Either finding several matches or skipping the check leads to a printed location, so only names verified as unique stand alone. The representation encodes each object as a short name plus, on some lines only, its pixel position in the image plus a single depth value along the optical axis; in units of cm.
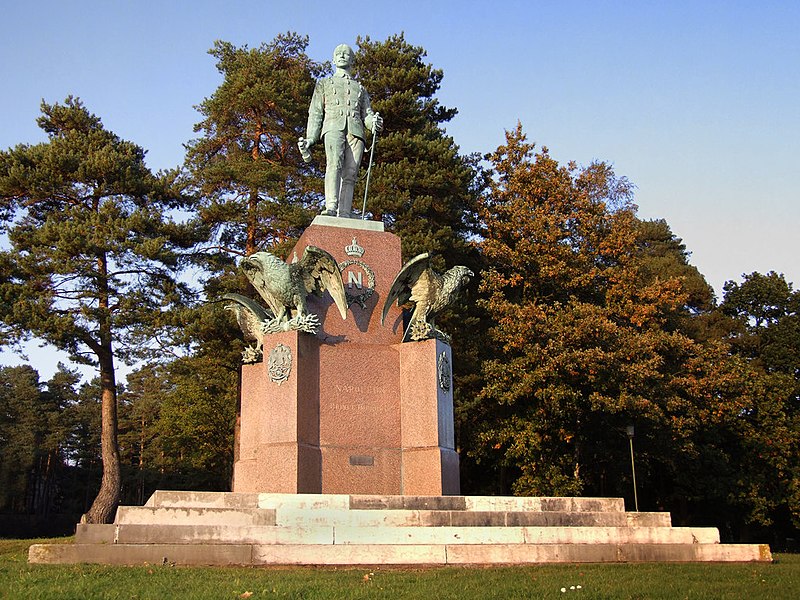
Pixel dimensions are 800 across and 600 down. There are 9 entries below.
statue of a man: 1450
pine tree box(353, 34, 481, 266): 2609
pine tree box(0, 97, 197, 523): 2522
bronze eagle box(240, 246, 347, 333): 1241
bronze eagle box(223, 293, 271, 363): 1349
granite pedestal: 1165
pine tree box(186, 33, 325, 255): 2861
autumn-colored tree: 2317
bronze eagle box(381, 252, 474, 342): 1306
